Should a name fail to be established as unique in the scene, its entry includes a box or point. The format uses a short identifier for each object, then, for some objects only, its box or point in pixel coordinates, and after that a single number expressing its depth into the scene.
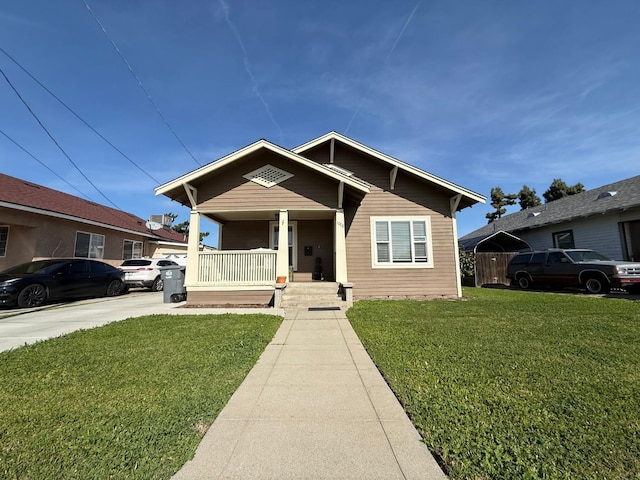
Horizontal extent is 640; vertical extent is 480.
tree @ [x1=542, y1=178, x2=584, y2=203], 34.38
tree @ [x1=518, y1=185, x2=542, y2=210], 38.25
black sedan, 8.62
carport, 15.97
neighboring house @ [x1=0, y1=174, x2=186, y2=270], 12.05
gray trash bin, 10.04
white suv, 13.97
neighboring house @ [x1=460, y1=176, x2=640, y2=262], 14.18
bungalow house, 9.35
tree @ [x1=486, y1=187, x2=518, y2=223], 39.84
